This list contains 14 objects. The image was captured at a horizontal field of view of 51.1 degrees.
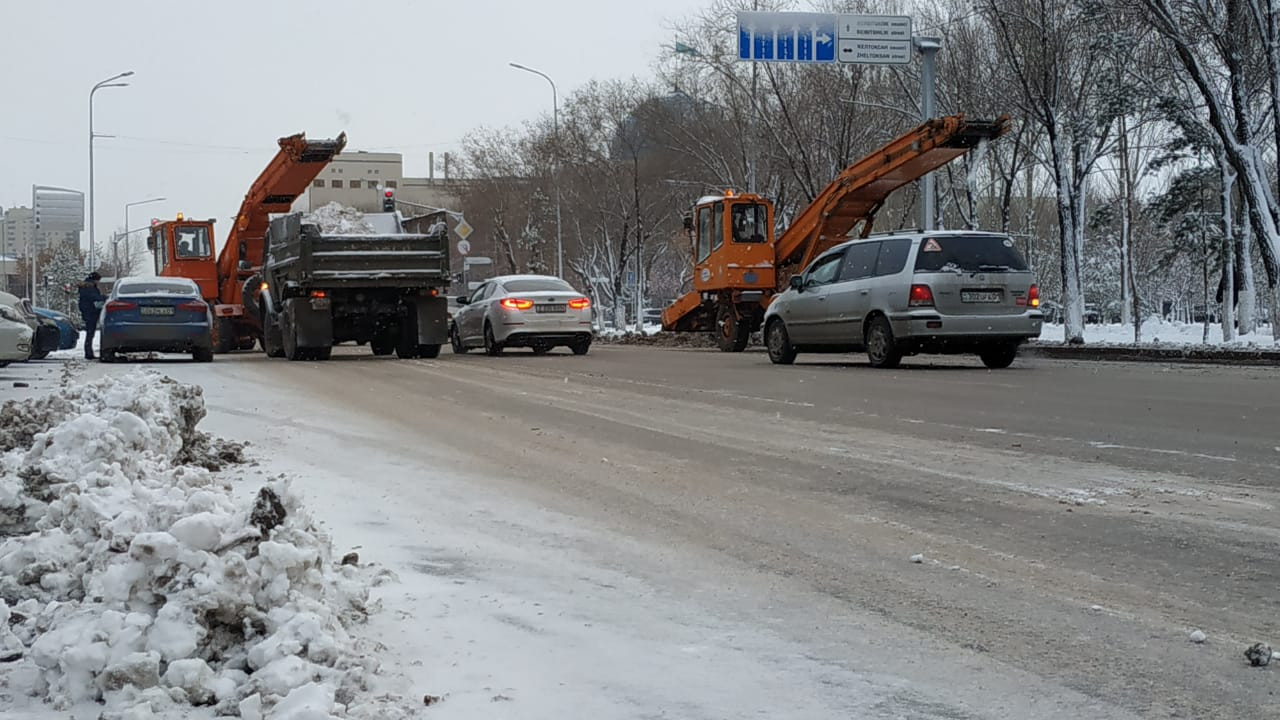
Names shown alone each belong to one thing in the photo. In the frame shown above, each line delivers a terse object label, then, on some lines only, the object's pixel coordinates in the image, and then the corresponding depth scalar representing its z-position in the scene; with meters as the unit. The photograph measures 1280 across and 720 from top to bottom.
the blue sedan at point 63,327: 28.14
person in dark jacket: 26.84
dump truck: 22.30
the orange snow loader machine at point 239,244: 26.50
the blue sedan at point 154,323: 23.30
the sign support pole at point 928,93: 30.09
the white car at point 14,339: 18.90
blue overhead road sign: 31.44
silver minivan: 17.91
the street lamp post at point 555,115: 55.38
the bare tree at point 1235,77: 24.17
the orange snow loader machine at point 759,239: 23.70
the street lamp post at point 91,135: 57.31
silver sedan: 24.41
